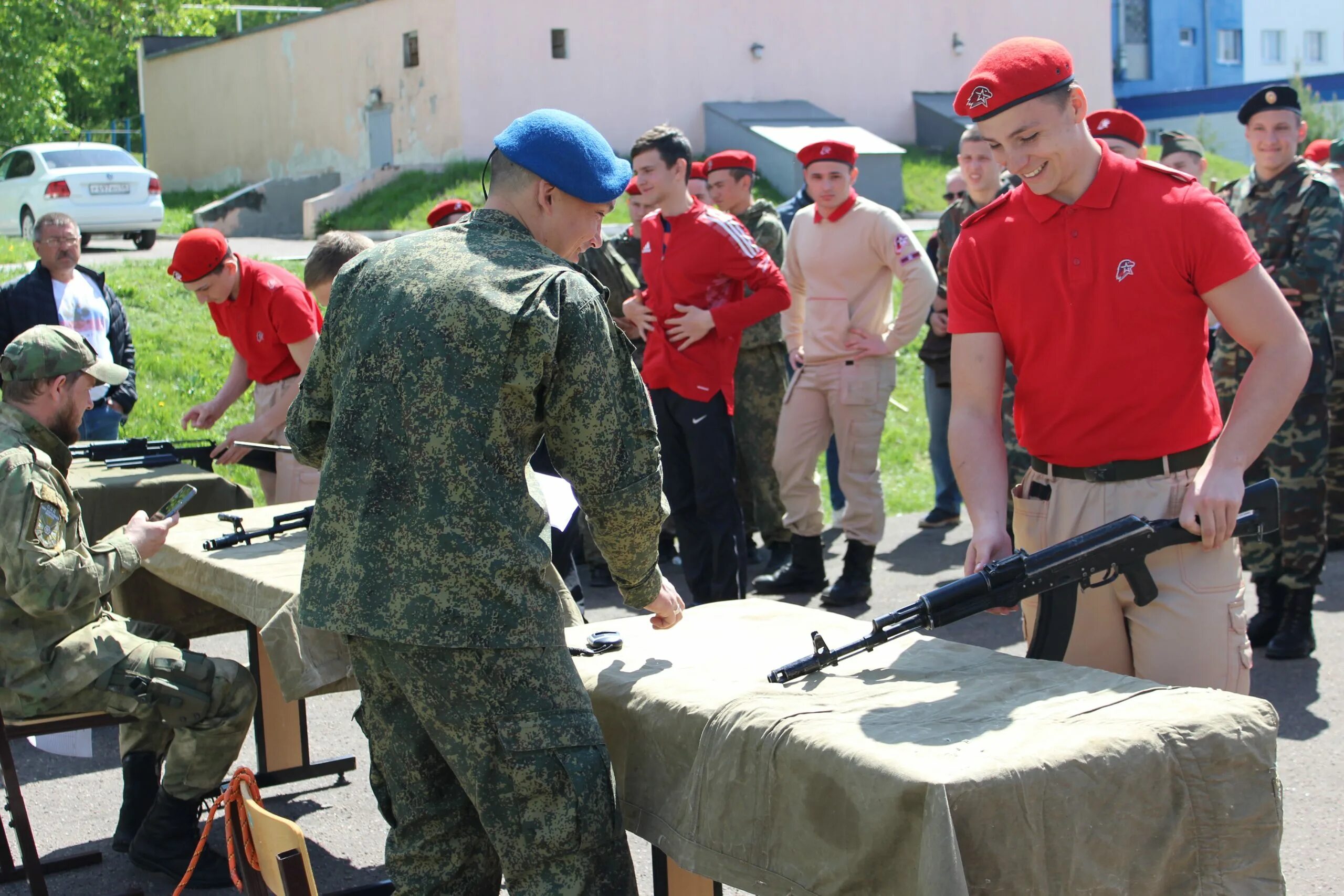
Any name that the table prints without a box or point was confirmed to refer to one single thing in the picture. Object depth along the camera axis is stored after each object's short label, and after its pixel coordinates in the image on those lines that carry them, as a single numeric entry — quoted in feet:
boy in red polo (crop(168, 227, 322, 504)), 18.12
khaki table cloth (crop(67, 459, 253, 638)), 15.05
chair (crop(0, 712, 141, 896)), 11.87
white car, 53.98
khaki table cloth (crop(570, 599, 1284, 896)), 6.45
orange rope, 8.03
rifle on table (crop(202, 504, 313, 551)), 13.32
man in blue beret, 7.66
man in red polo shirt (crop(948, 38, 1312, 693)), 8.72
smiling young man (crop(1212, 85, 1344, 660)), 17.75
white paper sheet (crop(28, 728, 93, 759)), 12.32
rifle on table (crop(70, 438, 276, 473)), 18.42
